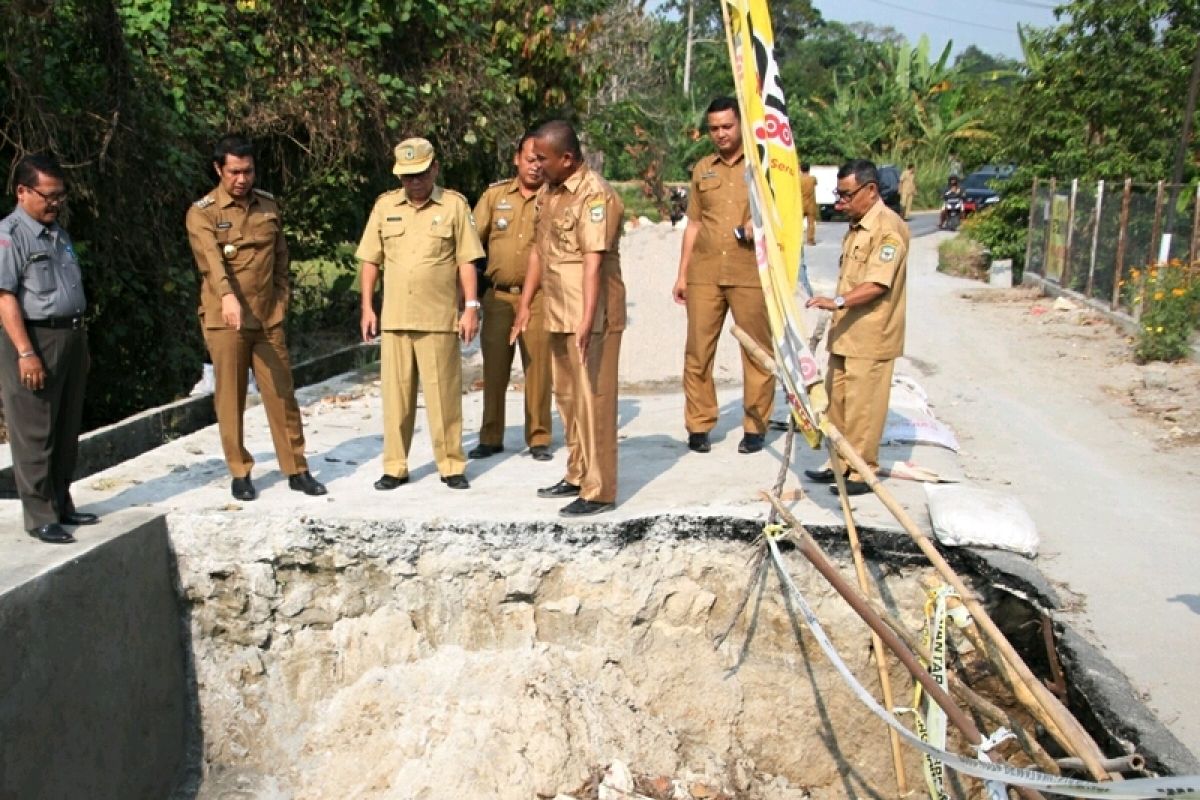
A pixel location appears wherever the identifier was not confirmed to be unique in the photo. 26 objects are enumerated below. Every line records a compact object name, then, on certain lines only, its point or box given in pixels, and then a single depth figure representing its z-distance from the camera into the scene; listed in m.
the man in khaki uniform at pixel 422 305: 5.07
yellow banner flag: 3.43
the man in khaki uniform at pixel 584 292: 4.57
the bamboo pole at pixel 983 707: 2.95
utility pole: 38.69
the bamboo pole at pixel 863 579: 3.70
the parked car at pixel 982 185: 17.83
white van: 32.16
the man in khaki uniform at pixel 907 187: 31.28
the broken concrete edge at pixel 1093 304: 10.31
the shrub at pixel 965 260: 16.88
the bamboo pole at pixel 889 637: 2.95
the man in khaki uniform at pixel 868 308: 4.80
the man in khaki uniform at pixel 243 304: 4.86
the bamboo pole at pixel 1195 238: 10.04
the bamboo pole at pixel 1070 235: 13.35
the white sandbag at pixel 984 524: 4.45
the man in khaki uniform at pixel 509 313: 5.79
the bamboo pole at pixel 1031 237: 15.73
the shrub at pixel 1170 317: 9.07
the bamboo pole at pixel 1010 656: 2.68
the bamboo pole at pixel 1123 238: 11.33
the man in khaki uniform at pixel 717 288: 5.61
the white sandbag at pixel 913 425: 6.12
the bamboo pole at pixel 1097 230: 12.37
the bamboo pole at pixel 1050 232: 14.41
